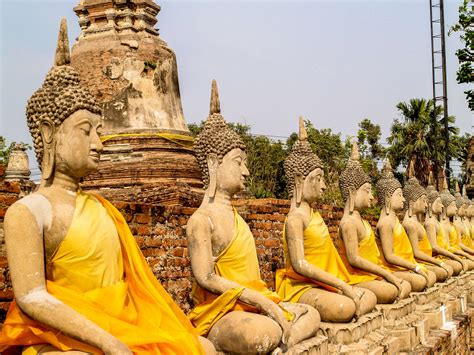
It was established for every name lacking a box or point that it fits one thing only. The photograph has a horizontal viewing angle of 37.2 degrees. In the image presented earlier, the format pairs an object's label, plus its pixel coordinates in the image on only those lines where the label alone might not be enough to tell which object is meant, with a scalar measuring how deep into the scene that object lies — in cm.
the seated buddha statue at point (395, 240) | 855
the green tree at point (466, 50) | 1822
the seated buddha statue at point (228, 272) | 451
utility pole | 2311
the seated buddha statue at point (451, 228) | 1233
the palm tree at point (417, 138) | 3138
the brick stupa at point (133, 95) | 1016
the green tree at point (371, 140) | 3262
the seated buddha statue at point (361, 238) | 732
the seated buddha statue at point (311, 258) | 606
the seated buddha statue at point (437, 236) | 1130
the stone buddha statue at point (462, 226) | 1359
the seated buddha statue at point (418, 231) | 991
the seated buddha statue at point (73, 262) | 322
